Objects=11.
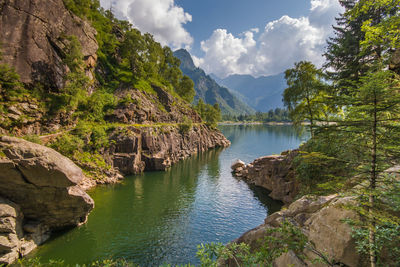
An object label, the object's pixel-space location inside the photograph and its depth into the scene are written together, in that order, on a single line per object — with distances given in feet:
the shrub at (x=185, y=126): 221.25
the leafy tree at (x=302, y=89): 82.43
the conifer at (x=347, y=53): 78.84
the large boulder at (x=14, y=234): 49.60
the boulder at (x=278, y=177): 96.11
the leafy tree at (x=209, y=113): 318.86
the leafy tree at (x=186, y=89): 312.91
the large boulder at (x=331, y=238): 21.83
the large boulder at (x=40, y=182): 52.19
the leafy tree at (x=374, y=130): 18.83
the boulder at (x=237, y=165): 162.23
